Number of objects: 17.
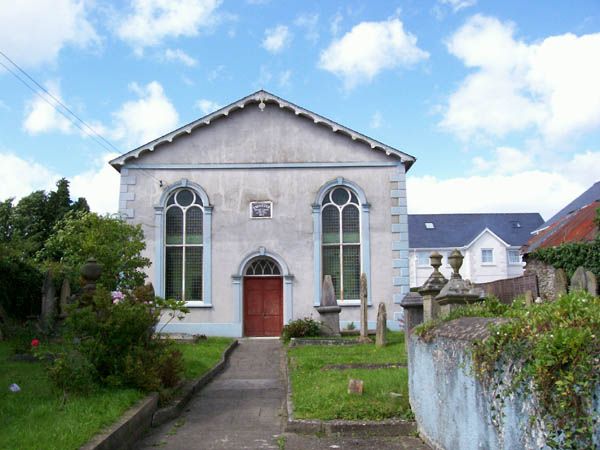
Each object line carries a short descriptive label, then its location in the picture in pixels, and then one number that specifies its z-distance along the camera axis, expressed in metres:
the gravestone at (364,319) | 19.63
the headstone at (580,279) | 12.87
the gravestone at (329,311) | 21.20
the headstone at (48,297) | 17.14
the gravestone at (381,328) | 17.95
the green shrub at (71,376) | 8.77
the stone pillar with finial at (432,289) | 12.27
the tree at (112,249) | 21.06
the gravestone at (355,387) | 9.65
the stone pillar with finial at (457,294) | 9.44
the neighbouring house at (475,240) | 56.91
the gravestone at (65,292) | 18.41
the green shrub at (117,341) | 9.38
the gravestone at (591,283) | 13.01
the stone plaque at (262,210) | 23.97
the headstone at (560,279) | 15.59
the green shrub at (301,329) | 20.98
